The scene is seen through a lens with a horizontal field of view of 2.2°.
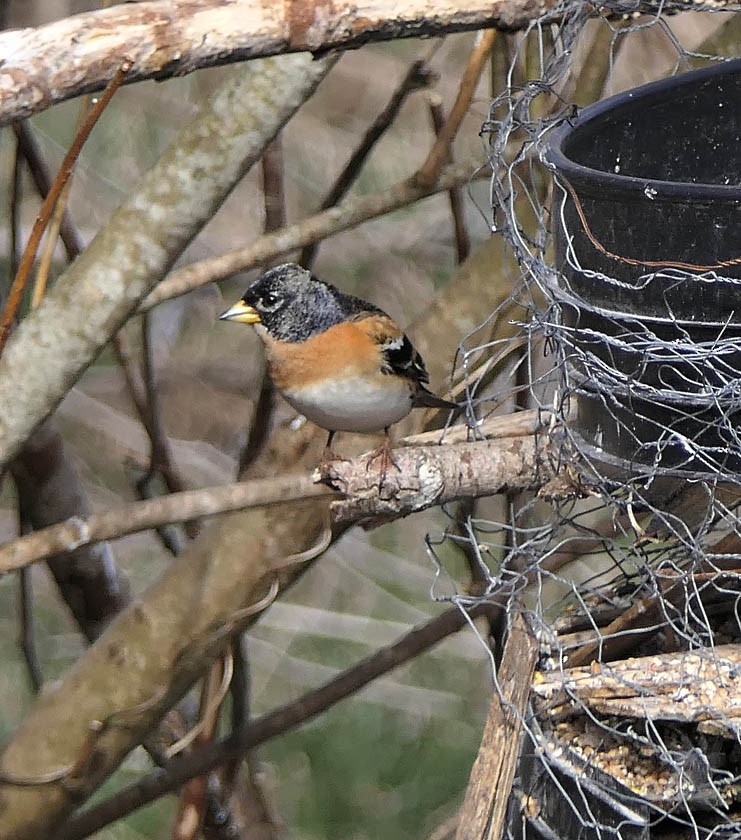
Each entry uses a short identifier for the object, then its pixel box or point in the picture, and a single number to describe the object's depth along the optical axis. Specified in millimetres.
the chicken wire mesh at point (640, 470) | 8011
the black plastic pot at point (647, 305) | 7787
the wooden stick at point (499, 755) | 8396
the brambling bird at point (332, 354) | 8614
